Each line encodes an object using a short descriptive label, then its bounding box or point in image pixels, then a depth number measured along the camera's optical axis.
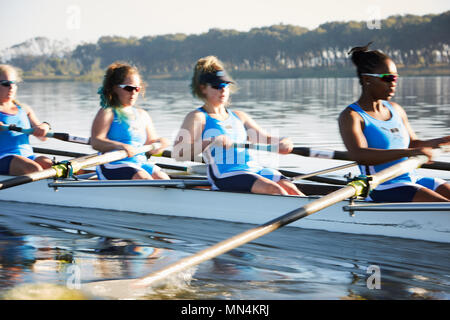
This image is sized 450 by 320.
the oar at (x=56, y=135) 8.92
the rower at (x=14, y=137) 8.88
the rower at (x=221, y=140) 7.03
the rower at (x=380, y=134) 6.28
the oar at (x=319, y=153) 6.94
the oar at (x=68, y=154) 10.05
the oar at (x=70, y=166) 7.70
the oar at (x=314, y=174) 8.26
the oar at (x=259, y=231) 4.79
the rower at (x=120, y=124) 8.07
